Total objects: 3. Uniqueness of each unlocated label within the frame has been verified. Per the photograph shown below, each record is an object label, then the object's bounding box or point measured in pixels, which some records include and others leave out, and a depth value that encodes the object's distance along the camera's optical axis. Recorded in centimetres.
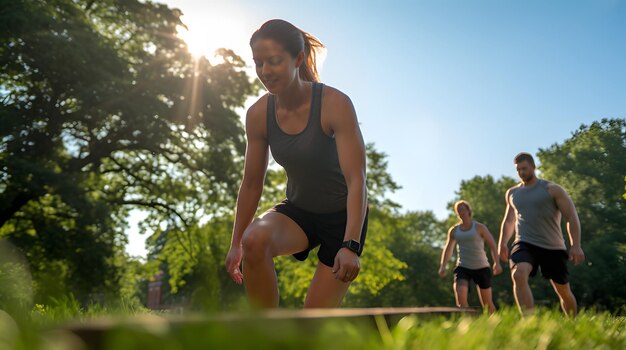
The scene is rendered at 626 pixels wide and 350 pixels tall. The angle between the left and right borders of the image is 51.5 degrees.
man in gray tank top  816
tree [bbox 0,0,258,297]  1797
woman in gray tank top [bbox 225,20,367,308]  385
